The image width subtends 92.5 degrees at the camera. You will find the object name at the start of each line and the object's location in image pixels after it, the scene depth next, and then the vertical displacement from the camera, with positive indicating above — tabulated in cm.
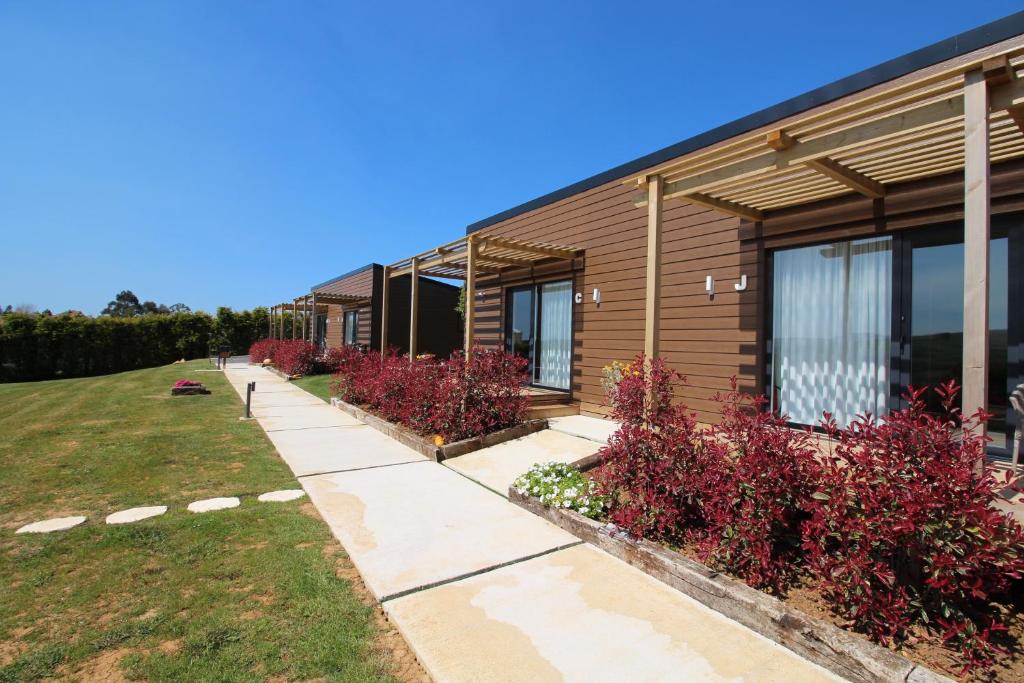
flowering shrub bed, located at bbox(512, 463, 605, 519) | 379 -118
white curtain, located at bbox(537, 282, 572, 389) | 869 +20
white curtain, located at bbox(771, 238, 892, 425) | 474 +23
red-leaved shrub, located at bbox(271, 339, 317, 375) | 1667 -61
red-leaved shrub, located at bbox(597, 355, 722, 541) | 330 -84
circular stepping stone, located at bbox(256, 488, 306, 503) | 433 -140
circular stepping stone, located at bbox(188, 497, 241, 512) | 406 -140
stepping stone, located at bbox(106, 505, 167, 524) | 375 -140
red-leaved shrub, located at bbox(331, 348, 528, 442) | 652 -74
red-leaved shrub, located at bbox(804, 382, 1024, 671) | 209 -82
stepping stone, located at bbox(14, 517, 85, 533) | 354 -140
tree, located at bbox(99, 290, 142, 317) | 7294 +494
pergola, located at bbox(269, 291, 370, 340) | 1817 +162
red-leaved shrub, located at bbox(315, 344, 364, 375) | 1535 -64
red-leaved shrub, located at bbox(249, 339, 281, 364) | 2136 -45
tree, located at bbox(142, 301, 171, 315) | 7400 +474
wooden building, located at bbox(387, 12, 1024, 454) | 318 +109
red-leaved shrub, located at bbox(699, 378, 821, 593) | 273 -89
